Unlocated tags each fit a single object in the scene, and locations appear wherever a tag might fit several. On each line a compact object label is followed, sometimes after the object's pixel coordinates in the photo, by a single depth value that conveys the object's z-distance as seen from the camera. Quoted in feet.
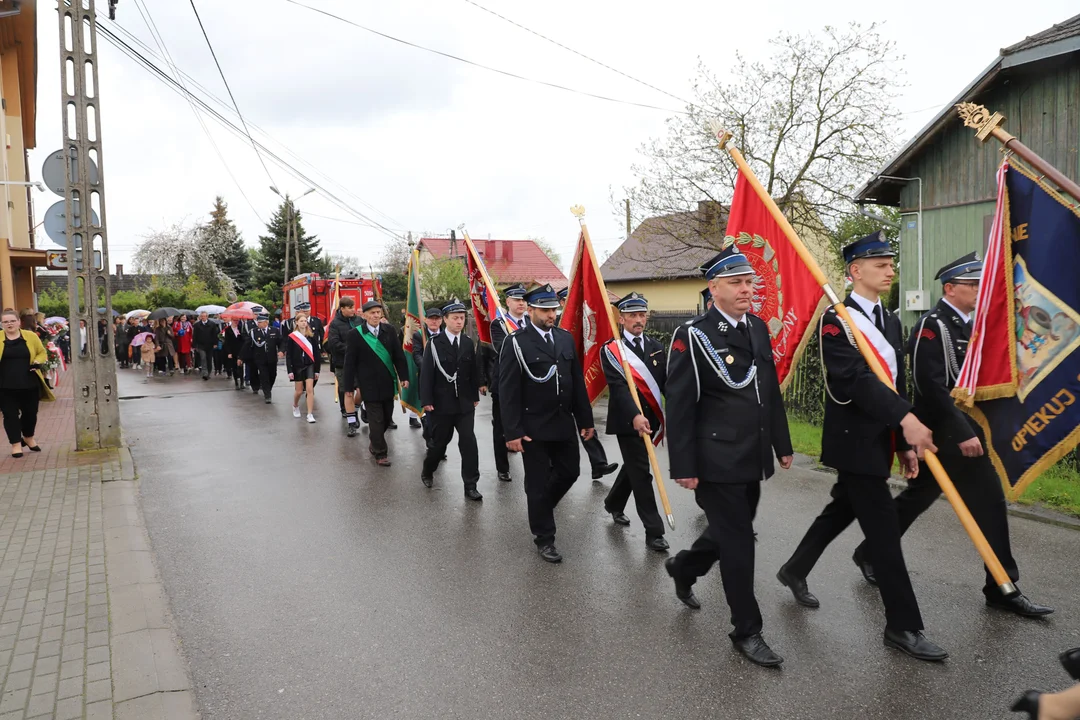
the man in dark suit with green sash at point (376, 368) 31.04
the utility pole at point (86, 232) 31.94
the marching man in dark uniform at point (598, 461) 26.37
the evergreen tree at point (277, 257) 183.01
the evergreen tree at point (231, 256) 195.42
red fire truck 78.74
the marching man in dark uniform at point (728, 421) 12.97
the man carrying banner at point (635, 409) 18.94
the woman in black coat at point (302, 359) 43.11
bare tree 59.52
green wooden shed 38.81
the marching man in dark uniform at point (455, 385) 24.68
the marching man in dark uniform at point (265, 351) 51.39
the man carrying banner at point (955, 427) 14.53
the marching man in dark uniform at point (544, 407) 18.67
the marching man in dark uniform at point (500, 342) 27.89
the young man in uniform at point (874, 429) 12.69
